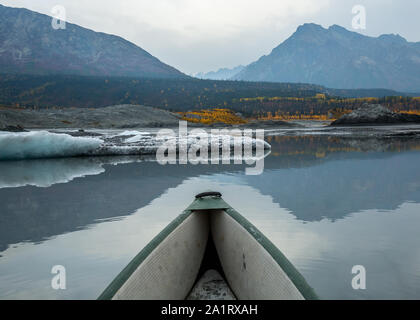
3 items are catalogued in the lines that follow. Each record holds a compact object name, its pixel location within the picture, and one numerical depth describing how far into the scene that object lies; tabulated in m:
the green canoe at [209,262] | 2.58
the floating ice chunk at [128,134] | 21.69
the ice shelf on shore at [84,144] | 13.70
